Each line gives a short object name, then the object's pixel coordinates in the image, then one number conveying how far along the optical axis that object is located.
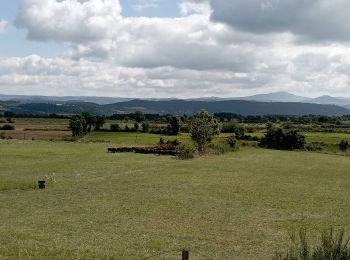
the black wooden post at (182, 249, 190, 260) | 11.16
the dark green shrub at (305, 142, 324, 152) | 77.12
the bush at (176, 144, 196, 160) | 57.06
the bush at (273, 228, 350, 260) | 12.08
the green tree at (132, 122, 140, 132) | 115.94
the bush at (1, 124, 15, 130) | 117.50
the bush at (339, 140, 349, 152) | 77.51
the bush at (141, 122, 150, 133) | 114.72
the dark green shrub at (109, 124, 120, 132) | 117.08
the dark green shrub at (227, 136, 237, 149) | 71.42
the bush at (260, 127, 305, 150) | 78.38
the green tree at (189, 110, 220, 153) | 65.25
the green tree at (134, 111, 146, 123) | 178.82
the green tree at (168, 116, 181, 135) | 105.94
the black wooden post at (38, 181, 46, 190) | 31.12
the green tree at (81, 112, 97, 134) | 116.06
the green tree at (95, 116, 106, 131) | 123.76
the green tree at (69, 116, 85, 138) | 104.19
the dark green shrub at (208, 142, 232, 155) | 65.12
